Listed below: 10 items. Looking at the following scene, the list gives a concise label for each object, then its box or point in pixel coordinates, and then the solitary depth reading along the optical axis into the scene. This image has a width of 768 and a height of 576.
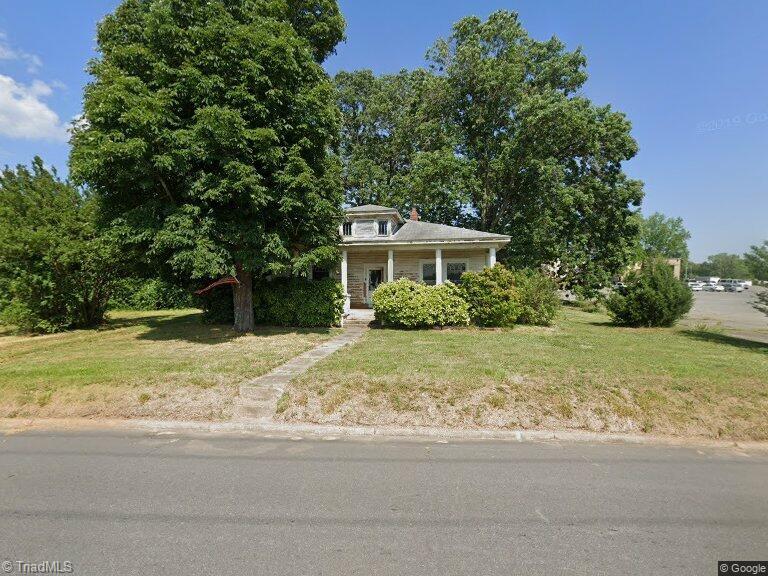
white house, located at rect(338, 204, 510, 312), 16.38
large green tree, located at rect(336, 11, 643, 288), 23.30
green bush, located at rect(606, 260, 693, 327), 14.29
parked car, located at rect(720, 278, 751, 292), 67.75
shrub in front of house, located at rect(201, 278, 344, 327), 13.91
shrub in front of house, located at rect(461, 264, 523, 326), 13.00
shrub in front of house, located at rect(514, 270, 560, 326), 14.05
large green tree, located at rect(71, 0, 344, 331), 9.27
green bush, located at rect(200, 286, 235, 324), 14.90
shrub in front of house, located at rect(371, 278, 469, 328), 12.81
